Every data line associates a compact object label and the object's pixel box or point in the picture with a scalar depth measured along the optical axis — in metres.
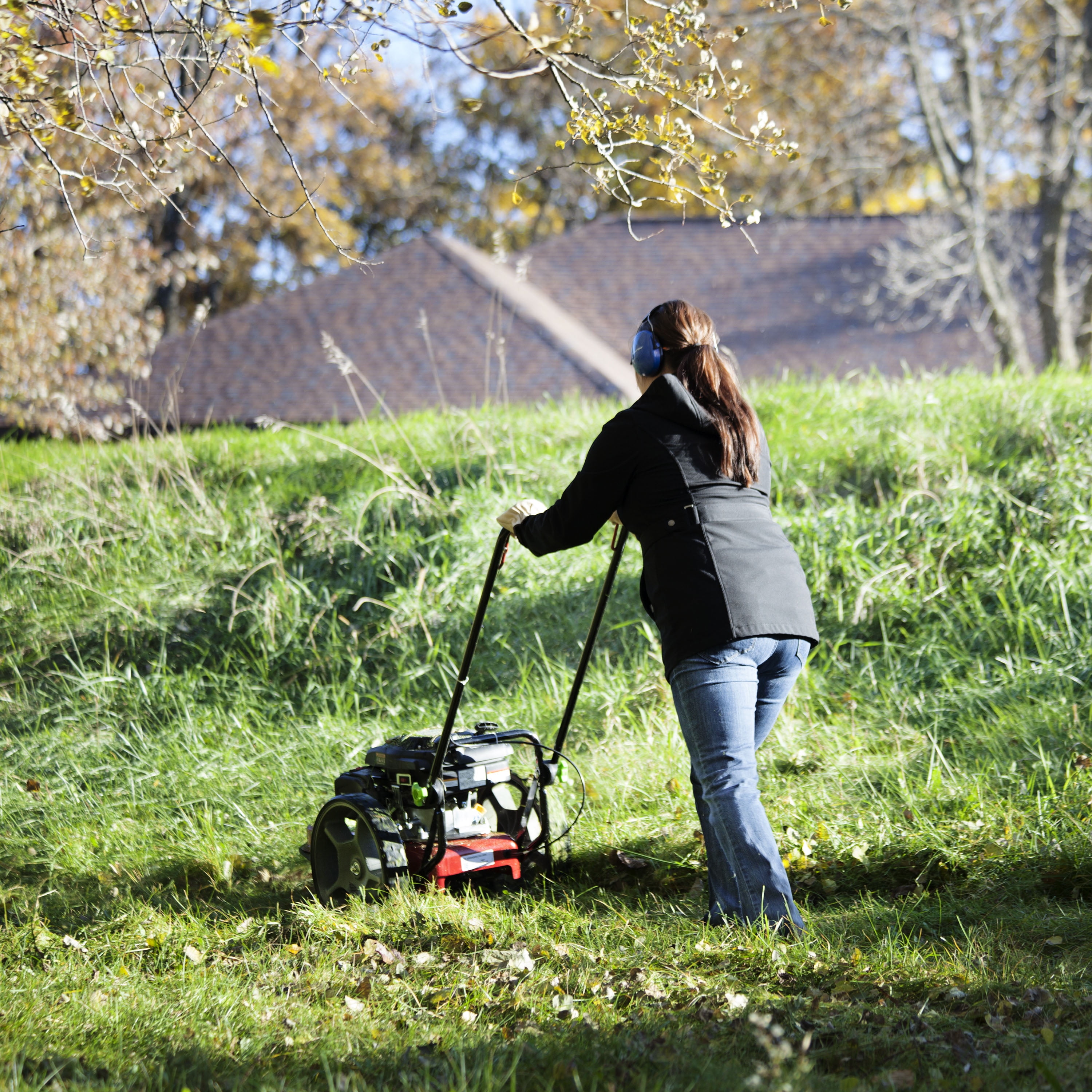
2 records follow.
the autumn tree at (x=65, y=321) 25.17
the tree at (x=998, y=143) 26.30
